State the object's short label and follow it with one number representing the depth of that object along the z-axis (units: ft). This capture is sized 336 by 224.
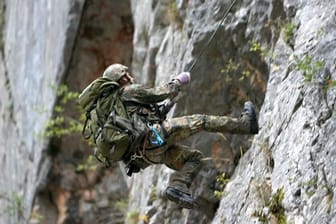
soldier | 61.05
